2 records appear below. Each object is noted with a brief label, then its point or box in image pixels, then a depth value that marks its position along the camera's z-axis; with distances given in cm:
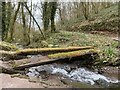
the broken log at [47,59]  453
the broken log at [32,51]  516
